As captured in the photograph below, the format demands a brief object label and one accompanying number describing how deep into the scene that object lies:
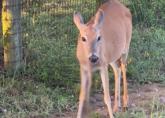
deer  12.30
